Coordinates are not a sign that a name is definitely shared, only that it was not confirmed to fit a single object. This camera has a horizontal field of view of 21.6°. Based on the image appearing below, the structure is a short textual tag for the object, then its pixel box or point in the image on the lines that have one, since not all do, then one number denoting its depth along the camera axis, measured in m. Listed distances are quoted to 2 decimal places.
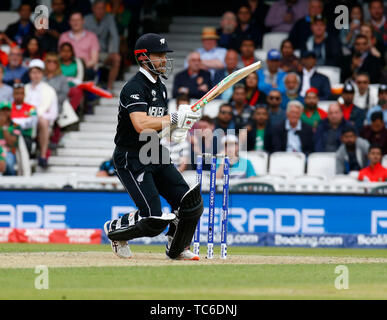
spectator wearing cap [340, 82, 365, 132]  15.09
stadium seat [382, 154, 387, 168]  14.33
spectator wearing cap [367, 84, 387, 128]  15.09
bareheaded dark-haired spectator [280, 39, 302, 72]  15.99
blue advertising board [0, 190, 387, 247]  13.03
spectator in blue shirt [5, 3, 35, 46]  17.88
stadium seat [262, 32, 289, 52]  16.94
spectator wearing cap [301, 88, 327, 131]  15.12
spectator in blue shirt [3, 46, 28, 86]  16.88
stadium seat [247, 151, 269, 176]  14.48
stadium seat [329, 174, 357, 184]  13.84
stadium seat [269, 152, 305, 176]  14.53
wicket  9.34
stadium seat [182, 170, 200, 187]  14.09
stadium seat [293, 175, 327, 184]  13.91
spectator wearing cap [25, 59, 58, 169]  15.83
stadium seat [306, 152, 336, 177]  14.48
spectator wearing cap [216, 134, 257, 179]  14.02
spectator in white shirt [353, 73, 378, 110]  15.30
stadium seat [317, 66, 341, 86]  16.25
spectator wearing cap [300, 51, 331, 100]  15.73
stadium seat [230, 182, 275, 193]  13.86
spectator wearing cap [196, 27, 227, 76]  16.55
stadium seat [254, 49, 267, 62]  16.69
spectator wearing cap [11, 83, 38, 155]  15.59
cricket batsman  8.86
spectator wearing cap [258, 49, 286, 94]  15.98
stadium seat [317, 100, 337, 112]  15.56
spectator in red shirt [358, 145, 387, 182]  13.98
